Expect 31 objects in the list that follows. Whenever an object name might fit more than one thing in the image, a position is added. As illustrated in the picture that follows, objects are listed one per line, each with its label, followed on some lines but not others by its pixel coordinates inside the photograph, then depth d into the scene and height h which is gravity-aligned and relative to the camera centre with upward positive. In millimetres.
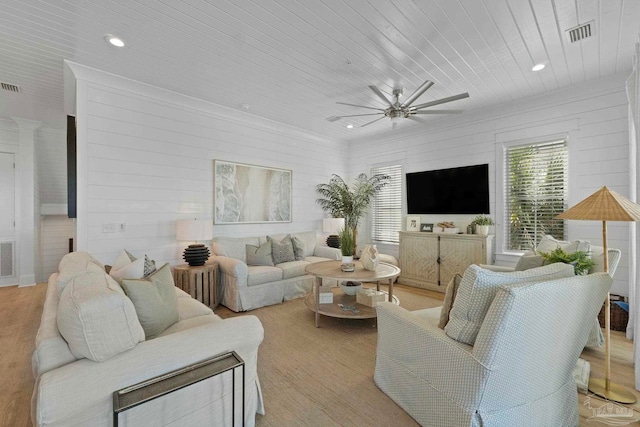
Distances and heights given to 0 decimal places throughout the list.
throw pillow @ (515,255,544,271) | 2523 -456
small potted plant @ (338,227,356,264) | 3699 -461
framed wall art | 4480 +331
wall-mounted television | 4543 +352
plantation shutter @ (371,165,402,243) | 5752 +62
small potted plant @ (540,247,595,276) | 2482 -429
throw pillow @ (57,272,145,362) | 1265 -496
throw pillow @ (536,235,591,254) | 2885 -372
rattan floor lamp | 1897 -33
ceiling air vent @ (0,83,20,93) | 3561 +1607
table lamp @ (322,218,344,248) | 5691 -315
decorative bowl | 3688 -974
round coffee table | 3115 -732
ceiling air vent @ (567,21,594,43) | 2520 +1615
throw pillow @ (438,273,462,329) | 1813 -566
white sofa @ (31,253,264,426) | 1169 -735
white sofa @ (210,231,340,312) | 3746 -919
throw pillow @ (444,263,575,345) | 1485 -432
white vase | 3454 -567
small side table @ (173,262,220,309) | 3572 -856
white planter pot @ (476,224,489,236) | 4277 -281
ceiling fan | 3364 +1202
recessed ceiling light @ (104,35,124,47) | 2664 +1635
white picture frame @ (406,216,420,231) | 5230 -209
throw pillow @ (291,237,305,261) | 4832 -607
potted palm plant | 5918 +275
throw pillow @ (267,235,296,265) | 4543 -621
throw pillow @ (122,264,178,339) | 1742 -564
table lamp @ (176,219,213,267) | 3676 -280
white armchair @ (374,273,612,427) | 1379 -809
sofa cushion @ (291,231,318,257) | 5140 -503
